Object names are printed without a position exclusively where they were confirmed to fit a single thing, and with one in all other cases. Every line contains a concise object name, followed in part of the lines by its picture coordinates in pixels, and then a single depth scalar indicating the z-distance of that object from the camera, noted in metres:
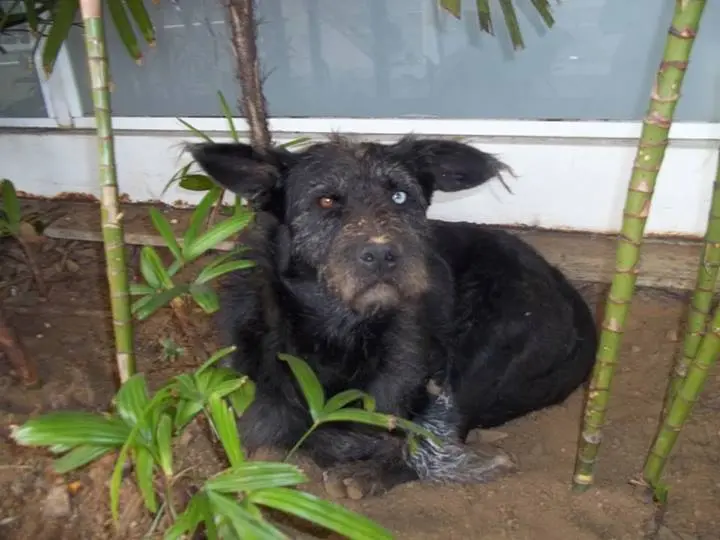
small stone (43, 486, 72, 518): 0.63
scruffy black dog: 0.71
